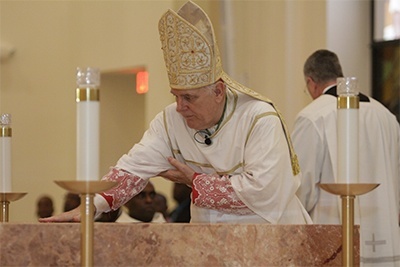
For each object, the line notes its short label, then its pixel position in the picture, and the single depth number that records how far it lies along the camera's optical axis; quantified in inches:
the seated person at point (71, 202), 576.3
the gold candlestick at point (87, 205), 197.5
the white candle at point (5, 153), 260.9
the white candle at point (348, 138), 210.8
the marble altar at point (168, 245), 222.1
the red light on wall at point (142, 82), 709.4
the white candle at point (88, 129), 199.6
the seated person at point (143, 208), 523.1
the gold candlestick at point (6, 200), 254.0
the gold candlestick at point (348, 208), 207.3
